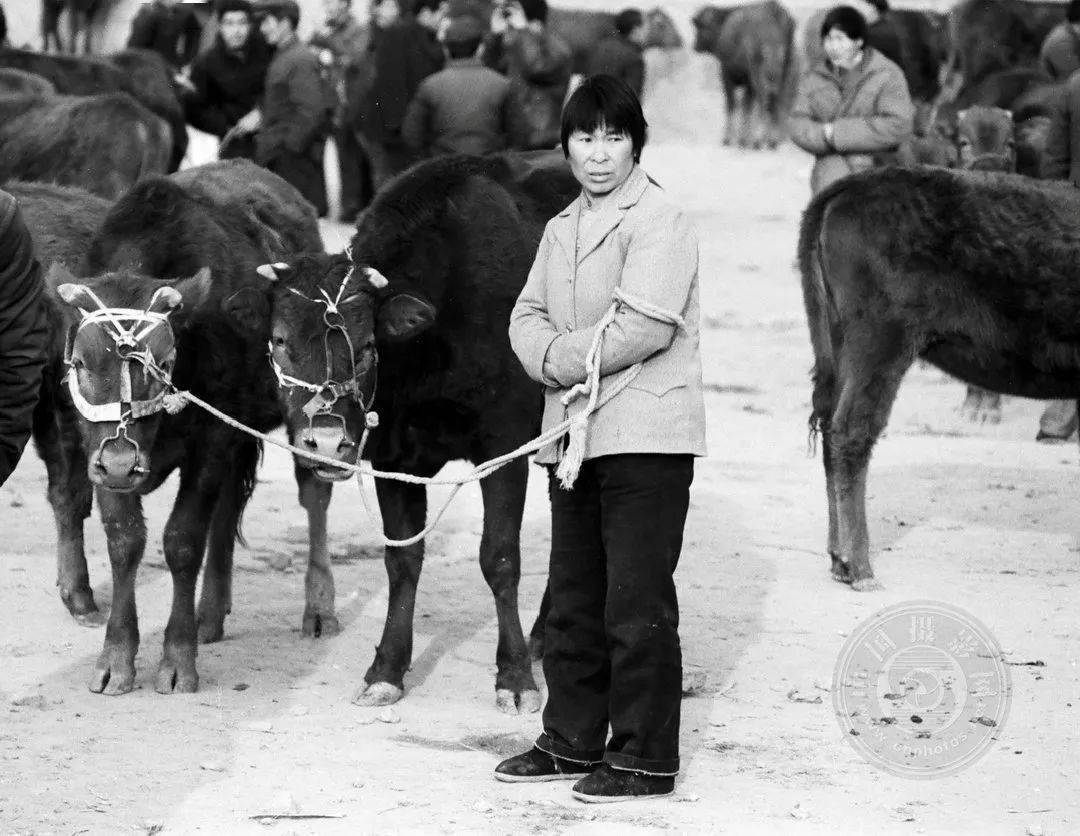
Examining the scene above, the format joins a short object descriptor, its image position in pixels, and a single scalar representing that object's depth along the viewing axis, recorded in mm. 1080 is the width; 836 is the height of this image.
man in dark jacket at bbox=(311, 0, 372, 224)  18031
